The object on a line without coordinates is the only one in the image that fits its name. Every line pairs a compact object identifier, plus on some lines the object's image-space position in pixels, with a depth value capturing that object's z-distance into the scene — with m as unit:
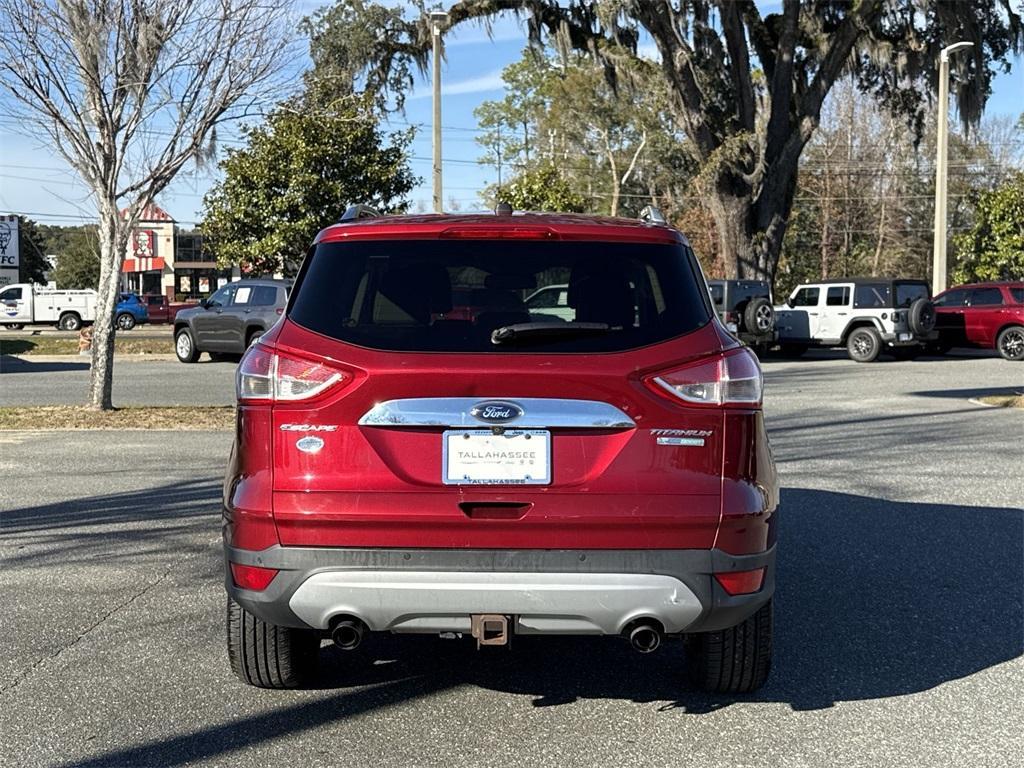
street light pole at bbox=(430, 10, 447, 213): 27.30
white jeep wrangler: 25.95
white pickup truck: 48.19
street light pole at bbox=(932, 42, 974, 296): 29.06
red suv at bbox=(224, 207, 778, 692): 3.77
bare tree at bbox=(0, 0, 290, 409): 13.08
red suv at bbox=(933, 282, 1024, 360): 25.78
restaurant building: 81.94
